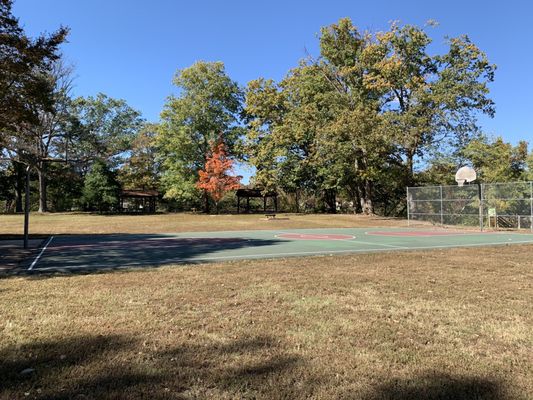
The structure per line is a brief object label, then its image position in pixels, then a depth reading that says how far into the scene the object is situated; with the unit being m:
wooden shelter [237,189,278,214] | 51.09
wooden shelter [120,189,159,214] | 51.37
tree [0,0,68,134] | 13.28
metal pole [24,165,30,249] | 14.65
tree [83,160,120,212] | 46.19
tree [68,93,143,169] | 49.69
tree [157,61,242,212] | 48.22
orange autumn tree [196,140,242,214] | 43.09
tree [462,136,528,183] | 31.38
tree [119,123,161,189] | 55.19
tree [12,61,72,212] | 44.34
